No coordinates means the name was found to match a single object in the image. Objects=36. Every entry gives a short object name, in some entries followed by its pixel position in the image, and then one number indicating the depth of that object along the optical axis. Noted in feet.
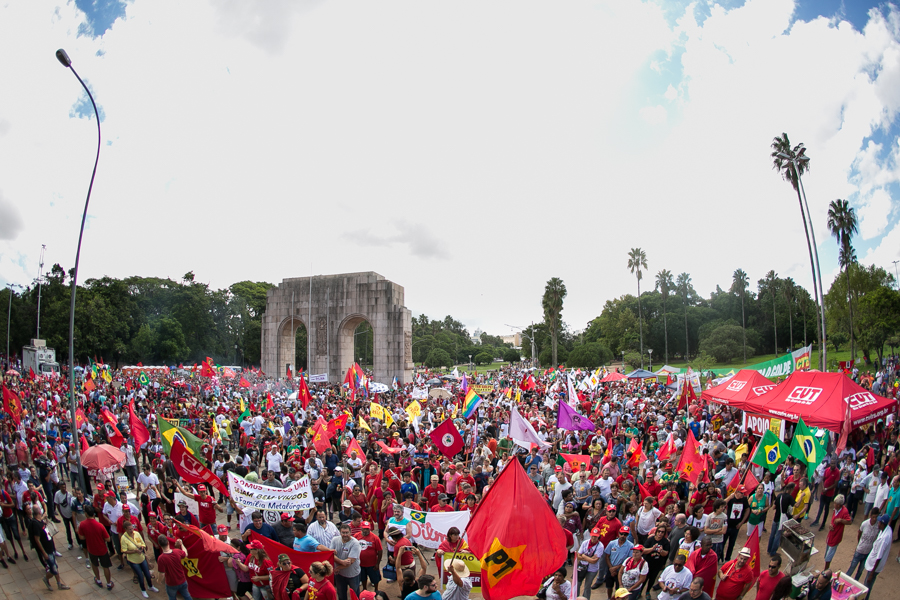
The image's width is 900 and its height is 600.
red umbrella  37.29
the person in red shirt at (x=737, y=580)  20.63
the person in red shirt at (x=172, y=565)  23.68
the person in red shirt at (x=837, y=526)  26.27
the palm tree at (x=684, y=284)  276.82
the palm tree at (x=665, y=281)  257.57
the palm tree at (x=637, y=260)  233.76
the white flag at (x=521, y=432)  40.63
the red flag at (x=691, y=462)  34.63
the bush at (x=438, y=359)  282.89
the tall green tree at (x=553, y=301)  239.71
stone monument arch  126.52
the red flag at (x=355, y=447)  41.44
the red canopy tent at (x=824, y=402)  40.65
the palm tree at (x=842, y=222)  146.78
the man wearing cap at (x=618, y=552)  23.71
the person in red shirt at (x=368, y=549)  23.76
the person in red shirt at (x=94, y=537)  27.71
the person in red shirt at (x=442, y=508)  26.89
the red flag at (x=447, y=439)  41.70
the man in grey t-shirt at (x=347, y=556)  23.04
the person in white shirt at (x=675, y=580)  19.85
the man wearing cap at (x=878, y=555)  23.73
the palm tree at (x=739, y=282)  254.27
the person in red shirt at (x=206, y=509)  30.01
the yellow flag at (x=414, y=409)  60.54
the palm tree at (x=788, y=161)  86.38
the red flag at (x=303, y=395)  70.64
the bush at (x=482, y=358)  356.59
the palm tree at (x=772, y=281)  255.70
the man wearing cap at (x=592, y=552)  23.88
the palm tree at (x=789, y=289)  245.84
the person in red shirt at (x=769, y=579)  19.97
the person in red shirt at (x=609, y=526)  24.72
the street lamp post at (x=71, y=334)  36.04
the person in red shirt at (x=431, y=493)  32.40
